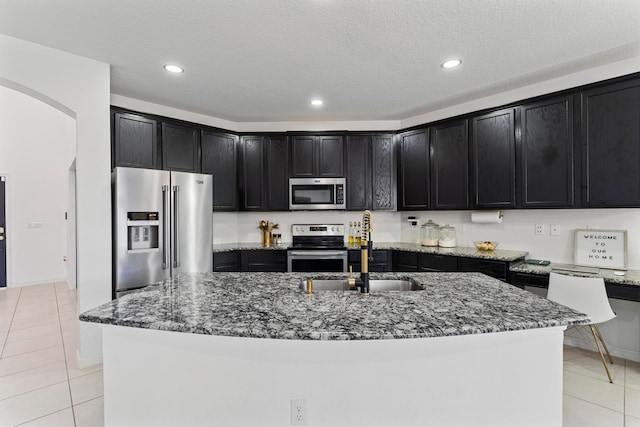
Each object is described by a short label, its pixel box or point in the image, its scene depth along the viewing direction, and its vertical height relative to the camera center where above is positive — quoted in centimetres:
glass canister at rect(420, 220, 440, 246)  417 -27
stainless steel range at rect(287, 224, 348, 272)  403 -55
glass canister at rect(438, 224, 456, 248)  400 -31
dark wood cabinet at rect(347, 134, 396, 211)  434 +57
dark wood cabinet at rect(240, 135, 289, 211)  436 +56
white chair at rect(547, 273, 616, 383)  241 -65
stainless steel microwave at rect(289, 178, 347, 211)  429 +29
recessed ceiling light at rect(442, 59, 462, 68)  273 +130
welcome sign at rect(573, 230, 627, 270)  284 -35
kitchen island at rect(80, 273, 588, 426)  138 -70
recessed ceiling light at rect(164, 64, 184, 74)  279 +131
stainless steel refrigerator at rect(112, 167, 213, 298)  286 -8
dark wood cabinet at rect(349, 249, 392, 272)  407 -59
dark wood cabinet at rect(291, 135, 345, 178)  434 +77
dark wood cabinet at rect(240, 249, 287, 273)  412 -57
